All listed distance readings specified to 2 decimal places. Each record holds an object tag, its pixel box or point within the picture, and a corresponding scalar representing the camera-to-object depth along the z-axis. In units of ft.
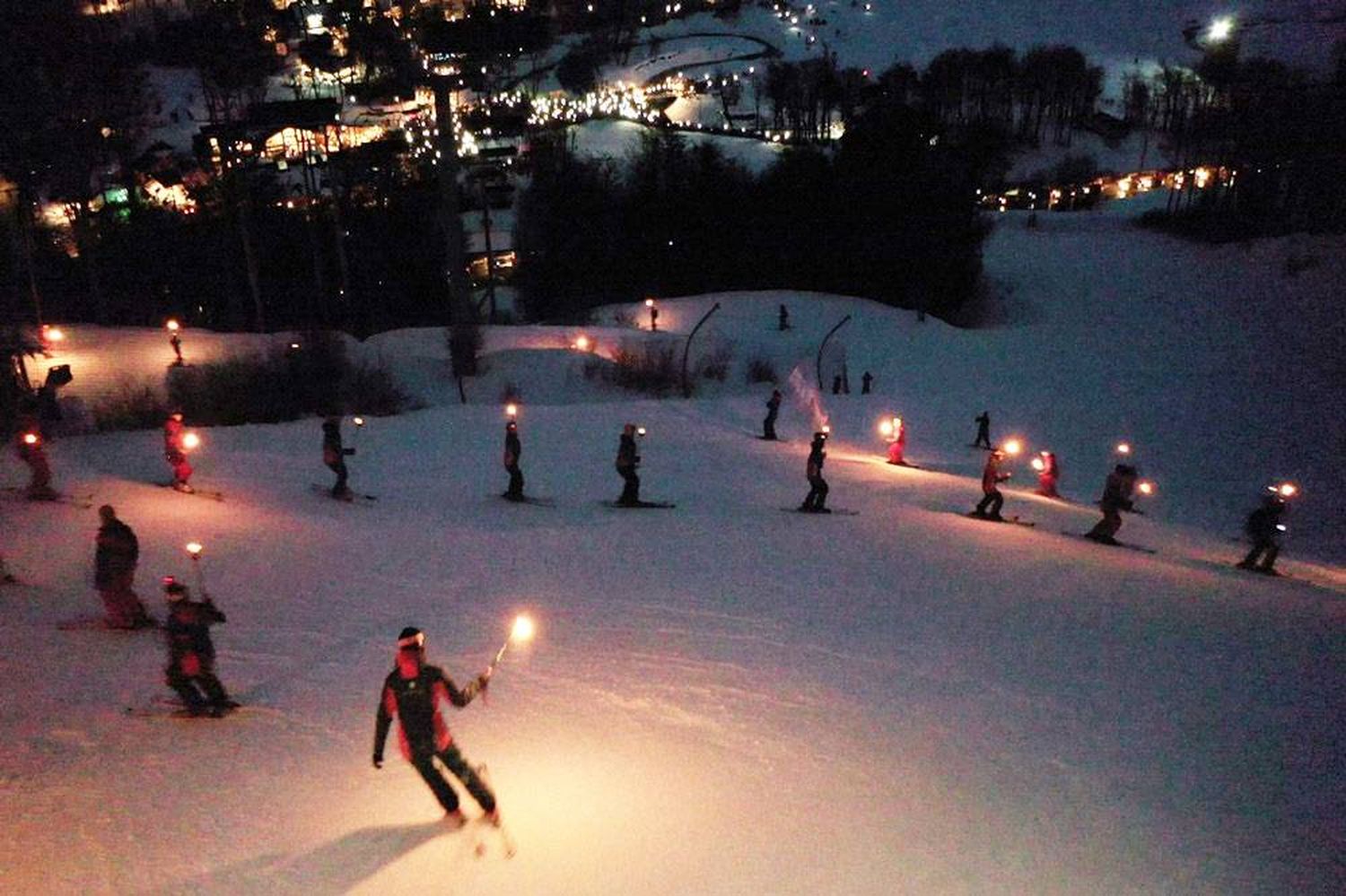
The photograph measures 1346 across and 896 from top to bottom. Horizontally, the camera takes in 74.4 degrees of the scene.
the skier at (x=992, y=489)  53.57
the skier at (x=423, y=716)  19.79
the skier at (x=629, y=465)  50.72
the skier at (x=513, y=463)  50.60
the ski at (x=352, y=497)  53.60
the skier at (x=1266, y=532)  49.70
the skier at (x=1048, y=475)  67.46
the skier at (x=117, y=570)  30.35
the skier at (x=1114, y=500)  50.96
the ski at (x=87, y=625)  31.65
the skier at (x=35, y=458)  45.21
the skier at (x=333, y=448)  50.08
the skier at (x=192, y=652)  24.44
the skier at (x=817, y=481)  51.70
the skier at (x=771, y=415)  76.64
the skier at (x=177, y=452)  50.24
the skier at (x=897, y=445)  73.36
